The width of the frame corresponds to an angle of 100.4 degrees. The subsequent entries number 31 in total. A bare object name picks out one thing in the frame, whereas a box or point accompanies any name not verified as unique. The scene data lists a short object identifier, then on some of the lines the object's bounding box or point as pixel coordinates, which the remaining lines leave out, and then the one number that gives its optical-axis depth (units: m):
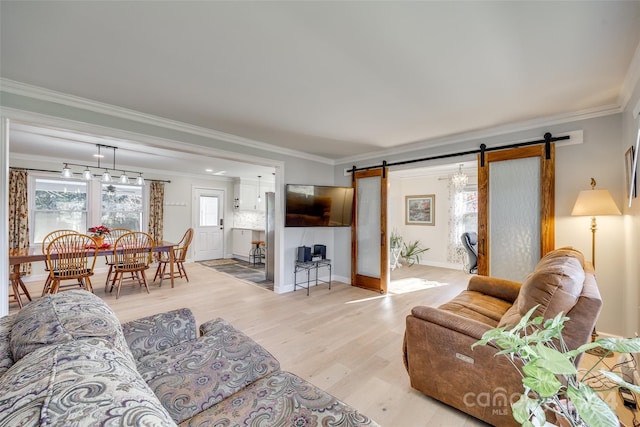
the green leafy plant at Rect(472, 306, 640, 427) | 0.55
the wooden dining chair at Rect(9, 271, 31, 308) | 3.43
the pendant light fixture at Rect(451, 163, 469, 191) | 5.19
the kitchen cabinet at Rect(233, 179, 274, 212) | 7.70
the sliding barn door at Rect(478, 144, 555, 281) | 2.96
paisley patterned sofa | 0.53
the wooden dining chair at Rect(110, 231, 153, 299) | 4.14
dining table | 3.29
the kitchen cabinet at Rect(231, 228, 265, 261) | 7.09
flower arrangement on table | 4.28
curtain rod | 4.89
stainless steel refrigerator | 4.95
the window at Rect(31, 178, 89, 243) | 5.21
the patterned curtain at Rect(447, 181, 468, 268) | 6.14
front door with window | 7.25
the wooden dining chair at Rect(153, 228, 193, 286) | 4.88
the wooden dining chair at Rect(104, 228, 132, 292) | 4.42
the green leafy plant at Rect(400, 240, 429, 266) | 6.67
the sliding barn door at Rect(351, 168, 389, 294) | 4.49
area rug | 5.06
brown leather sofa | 1.38
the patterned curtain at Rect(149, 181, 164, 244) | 6.44
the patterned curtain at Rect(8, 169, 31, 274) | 4.80
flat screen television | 4.36
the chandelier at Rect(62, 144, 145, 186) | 4.25
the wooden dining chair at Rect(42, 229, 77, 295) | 3.60
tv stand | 4.51
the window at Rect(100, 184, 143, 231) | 5.91
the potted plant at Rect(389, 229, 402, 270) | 6.23
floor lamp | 2.40
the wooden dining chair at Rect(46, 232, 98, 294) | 3.51
